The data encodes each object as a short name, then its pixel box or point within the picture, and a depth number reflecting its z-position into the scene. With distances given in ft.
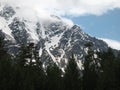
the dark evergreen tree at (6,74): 195.93
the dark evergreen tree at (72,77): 250.37
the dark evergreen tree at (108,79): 244.83
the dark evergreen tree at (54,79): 240.32
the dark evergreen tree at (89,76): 266.77
